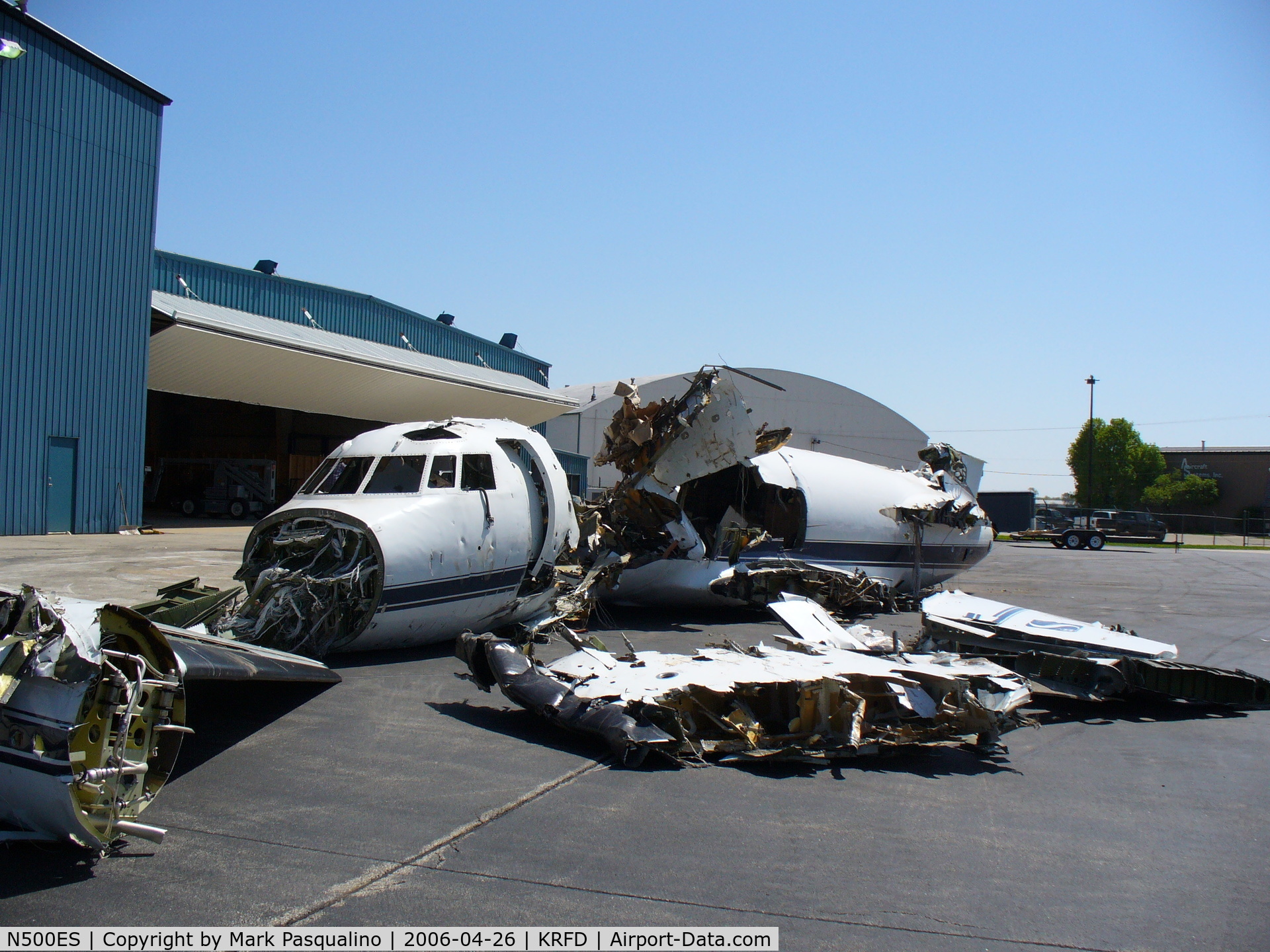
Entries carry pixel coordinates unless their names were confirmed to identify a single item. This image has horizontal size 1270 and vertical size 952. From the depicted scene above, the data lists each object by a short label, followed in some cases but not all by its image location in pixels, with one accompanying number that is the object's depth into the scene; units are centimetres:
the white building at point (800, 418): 5662
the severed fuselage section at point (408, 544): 1059
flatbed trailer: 4981
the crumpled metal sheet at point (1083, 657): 1001
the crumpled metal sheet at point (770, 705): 800
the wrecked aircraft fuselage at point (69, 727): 503
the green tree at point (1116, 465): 8631
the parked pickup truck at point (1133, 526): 5594
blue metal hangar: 2497
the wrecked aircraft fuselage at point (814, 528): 1653
